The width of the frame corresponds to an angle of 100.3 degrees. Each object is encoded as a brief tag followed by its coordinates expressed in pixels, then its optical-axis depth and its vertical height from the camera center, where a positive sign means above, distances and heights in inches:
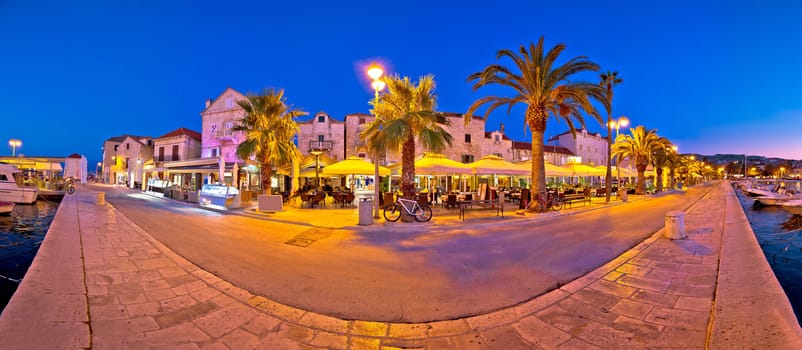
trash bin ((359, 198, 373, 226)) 452.4 -44.4
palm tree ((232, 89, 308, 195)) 674.2 +102.0
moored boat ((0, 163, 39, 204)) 761.7 -23.2
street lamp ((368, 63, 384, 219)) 454.0 +136.2
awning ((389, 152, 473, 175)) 660.1 +26.4
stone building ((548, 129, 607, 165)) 2164.1 +230.7
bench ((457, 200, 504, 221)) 535.8 -39.6
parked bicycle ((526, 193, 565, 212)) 601.0 -44.8
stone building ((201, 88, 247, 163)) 1418.6 +235.4
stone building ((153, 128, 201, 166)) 1581.0 +162.6
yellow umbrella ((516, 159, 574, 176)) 876.2 +27.4
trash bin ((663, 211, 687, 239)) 351.6 -49.5
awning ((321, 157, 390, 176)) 698.8 +24.0
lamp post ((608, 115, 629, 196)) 1114.1 +193.5
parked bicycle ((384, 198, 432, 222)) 481.5 -42.7
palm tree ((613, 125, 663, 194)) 1283.2 +130.1
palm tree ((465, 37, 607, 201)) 604.4 +170.1
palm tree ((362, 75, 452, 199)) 483.5 +88.0
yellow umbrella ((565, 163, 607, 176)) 976.7 +27.6
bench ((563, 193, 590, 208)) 714.4 -39.6
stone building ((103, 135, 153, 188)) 1871.3 +129.3
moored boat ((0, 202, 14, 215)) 612.1 -51.7
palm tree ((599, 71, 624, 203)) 1007.6 +301.6
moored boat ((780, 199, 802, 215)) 789.9 -66.8
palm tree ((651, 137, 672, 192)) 1311.5 +101.8
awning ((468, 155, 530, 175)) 737.0 +27.5
